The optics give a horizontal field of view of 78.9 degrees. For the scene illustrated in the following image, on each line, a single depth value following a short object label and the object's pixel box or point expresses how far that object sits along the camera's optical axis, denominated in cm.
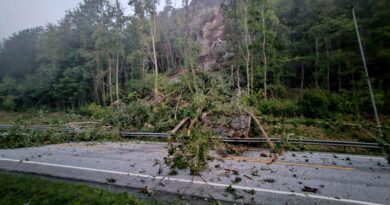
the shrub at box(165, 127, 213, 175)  668
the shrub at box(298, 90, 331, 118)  1770
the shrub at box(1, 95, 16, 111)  4288
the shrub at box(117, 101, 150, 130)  1475
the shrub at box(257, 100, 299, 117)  1895
